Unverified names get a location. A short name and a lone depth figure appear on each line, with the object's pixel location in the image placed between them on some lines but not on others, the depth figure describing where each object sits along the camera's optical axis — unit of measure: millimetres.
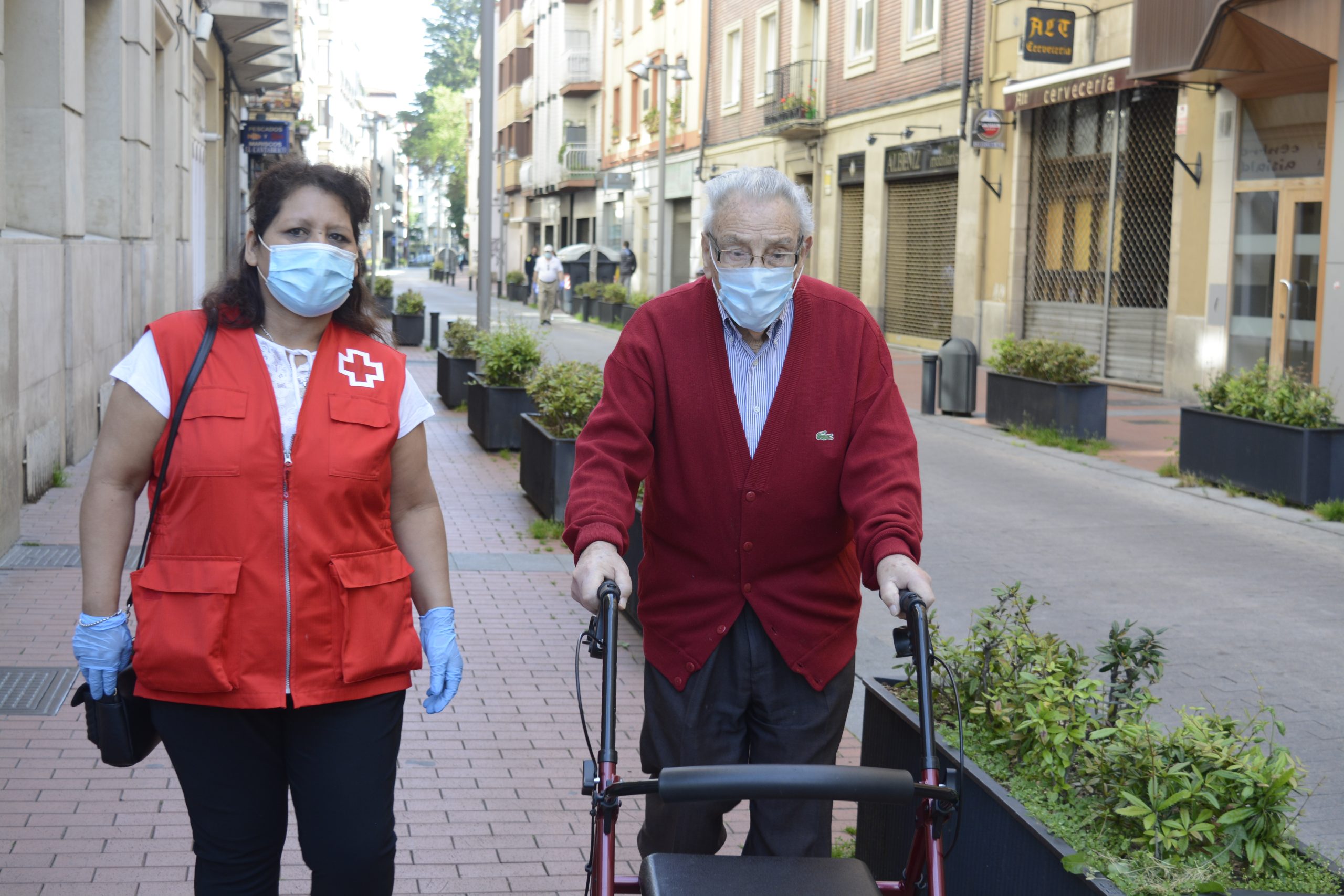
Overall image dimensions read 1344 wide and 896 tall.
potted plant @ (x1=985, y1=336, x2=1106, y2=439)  14703
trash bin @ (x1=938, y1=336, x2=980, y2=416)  17016
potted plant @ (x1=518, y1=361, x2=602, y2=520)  9781
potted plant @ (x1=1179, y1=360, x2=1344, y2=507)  10875
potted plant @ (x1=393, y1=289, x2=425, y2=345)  27312
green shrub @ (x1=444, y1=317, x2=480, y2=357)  16672
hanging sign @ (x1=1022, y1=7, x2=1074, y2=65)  21141
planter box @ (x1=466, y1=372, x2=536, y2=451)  13516
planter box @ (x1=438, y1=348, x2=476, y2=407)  16594
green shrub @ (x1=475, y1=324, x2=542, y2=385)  13422
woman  2834
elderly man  3029
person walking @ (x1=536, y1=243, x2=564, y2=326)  37938
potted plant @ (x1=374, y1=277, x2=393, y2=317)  29708
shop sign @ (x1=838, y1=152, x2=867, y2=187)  30656
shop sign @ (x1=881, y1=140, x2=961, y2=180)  26047
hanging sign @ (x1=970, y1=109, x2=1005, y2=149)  23516
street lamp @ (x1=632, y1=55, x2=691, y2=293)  35469
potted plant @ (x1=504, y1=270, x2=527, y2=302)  52938
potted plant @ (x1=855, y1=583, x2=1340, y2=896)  2846
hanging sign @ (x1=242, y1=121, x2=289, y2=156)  28953
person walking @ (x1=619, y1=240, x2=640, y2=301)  43878
